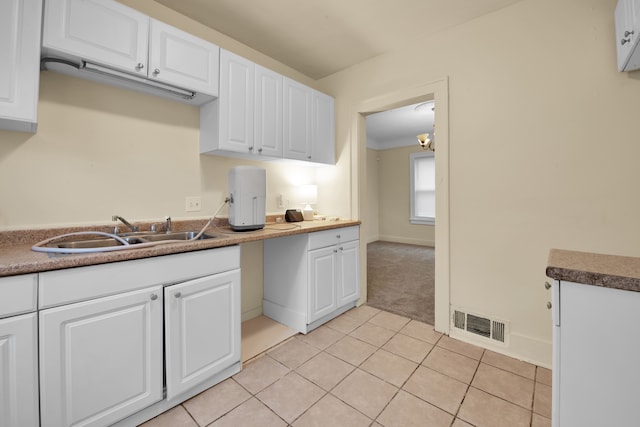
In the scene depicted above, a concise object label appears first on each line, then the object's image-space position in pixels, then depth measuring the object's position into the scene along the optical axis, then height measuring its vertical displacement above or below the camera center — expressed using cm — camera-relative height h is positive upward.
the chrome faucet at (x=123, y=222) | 162 -4
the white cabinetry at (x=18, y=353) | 97 -51
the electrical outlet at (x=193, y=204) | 204 +10
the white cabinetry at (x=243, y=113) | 193 +80
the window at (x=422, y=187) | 610 +70
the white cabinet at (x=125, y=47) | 131 +96
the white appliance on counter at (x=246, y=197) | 195 +14
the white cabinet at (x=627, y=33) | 124 +92
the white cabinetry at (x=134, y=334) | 108 -56
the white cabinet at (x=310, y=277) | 221 -53
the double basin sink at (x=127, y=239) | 145 -14
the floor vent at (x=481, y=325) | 198 -84
